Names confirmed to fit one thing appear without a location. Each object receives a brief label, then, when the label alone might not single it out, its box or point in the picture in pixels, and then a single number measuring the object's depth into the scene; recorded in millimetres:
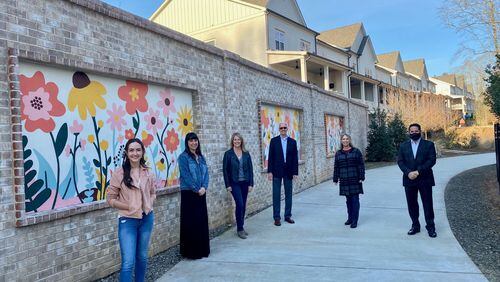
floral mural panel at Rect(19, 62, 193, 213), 4102
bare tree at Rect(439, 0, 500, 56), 14883
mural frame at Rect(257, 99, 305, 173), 9305
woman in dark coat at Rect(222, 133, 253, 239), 6547
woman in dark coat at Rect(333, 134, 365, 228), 7203
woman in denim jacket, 5453
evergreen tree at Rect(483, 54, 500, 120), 10492
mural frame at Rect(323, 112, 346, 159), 14305
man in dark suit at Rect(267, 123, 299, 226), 7539
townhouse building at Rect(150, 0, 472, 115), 23734
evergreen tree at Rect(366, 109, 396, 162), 21219
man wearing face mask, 6340
